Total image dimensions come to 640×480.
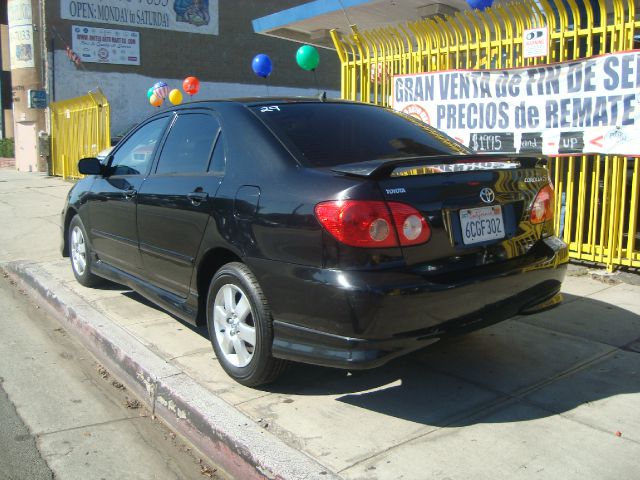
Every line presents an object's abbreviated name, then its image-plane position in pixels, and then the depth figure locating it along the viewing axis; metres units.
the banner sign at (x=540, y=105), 5.56
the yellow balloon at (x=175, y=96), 16.94
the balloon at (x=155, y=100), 18.63
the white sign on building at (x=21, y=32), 22.52
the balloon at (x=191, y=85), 17.17
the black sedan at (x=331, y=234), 2.94
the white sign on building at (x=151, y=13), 24.86
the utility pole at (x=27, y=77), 22.41
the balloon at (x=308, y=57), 10.07
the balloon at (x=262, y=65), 12.54
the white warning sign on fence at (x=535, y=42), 6.18
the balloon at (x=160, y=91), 18.50
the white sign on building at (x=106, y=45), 24.86
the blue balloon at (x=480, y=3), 7.36
